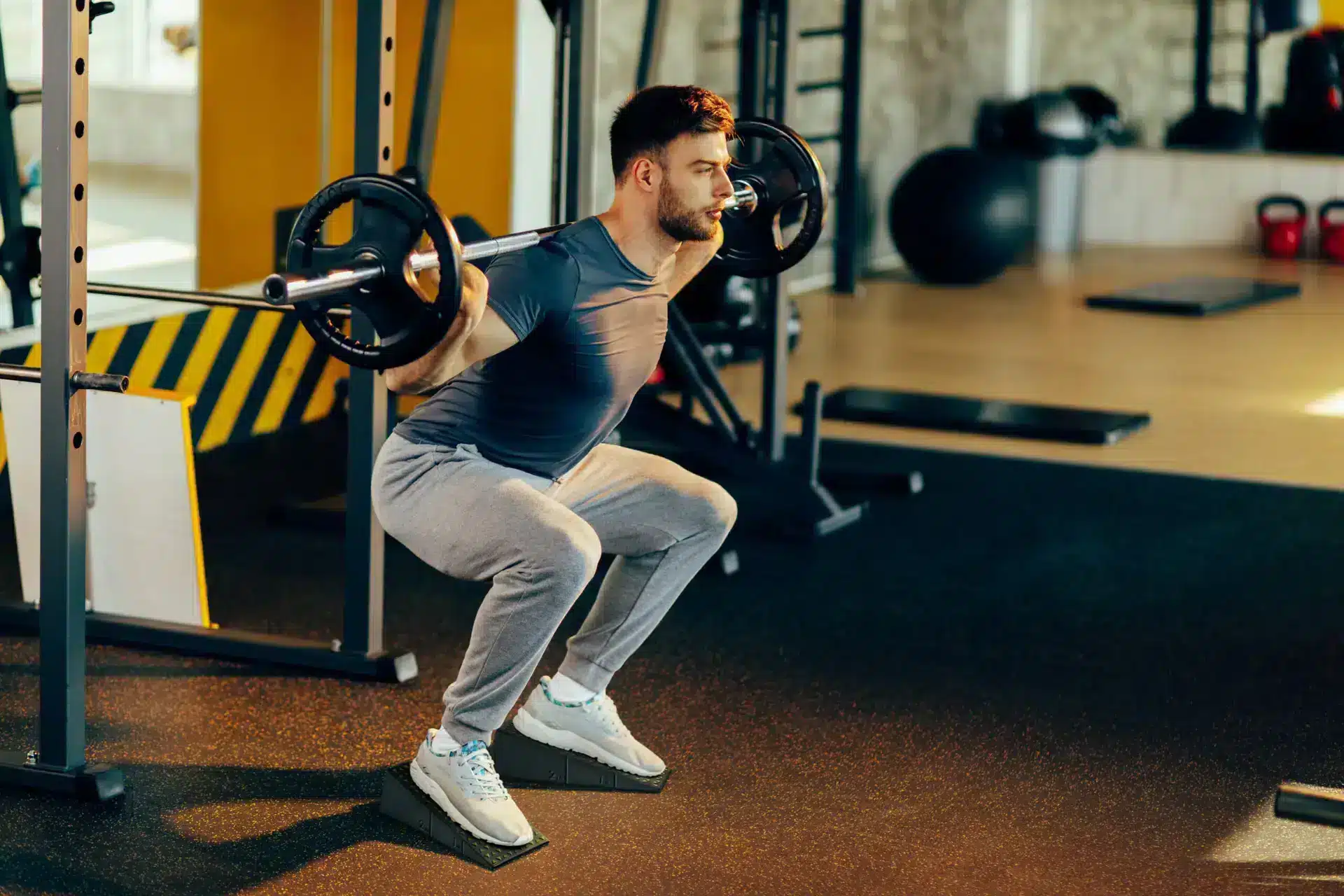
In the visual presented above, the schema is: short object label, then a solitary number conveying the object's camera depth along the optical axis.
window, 4.74
